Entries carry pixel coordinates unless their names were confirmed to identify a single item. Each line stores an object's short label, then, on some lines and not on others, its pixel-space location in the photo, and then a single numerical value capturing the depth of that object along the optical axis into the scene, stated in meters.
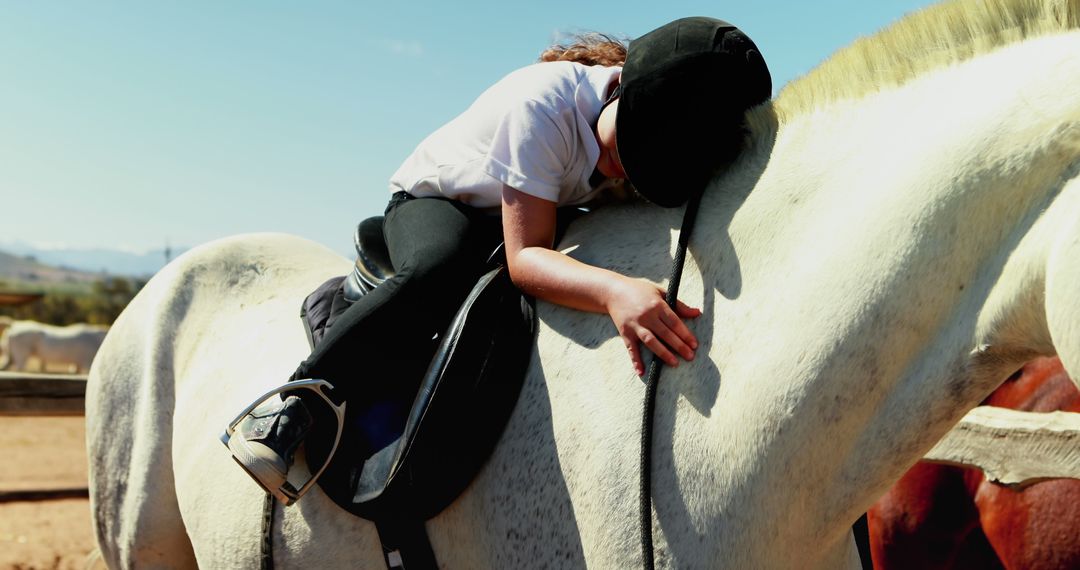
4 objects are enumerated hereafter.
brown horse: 2.49
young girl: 1.54
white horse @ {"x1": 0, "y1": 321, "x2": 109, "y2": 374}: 18.72
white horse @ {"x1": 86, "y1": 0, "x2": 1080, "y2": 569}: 1.18
